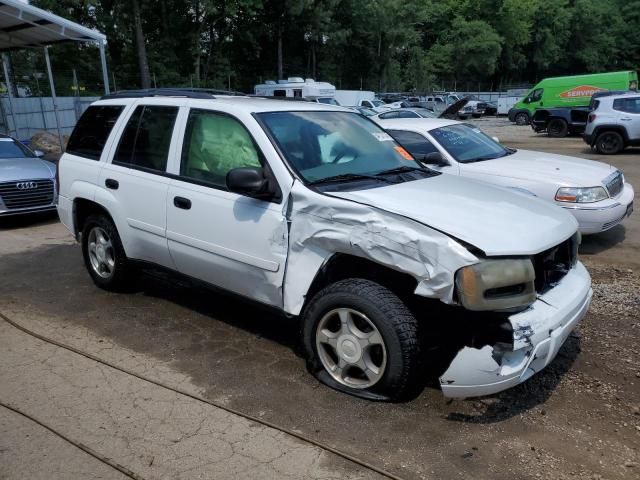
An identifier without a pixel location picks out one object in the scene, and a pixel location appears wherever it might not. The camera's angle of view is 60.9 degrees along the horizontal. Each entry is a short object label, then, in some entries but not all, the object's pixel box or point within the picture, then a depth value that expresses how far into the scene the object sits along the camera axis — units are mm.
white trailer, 27828
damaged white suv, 2867
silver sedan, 8102
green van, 23969
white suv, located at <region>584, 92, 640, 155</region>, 15164
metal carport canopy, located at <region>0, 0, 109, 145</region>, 12180
